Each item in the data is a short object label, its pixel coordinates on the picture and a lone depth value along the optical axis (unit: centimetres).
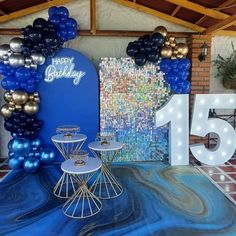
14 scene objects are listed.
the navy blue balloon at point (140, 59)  423
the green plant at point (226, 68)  498
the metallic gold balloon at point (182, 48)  427
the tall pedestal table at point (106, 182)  329
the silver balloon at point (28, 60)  392
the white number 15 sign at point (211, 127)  420
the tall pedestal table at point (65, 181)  338
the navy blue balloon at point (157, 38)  412
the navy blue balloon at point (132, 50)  427
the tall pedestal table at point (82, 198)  268
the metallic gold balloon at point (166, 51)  423
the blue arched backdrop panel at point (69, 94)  431
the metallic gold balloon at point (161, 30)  431
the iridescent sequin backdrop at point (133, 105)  445
